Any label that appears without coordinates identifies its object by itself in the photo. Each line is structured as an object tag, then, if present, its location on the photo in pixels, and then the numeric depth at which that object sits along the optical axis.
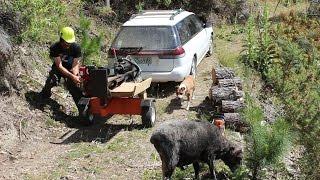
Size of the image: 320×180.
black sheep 6.77
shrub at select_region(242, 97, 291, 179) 6.88
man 9.64
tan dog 10.94
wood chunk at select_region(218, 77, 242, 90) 11.25
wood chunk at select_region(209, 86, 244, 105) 10.73
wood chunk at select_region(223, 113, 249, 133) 9.91
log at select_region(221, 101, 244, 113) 10.28
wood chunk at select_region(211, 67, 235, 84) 11.70
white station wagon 11.63
